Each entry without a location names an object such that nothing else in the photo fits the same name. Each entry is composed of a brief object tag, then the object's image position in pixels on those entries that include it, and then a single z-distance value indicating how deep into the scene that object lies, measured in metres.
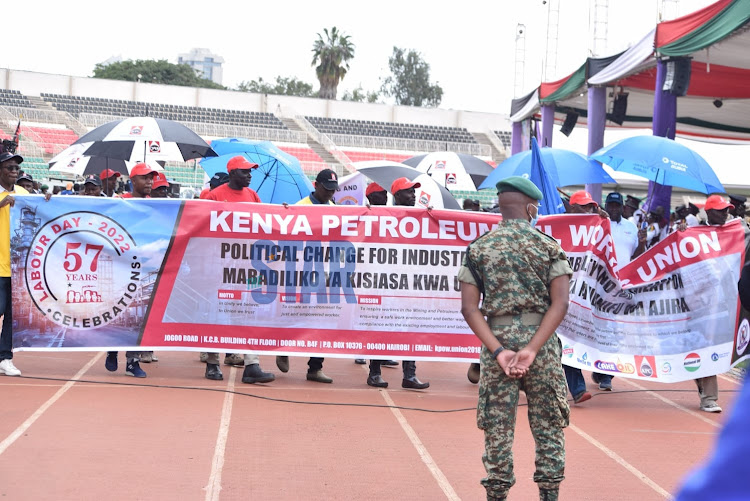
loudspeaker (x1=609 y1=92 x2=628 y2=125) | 20.59
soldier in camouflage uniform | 4.43
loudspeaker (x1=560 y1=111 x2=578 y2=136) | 25.23
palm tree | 75.81
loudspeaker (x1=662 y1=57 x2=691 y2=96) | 14.35
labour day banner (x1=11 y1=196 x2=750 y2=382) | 8.30
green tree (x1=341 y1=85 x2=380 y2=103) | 100.12
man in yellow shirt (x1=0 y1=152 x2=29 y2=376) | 8.02
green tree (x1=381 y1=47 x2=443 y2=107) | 100.56
